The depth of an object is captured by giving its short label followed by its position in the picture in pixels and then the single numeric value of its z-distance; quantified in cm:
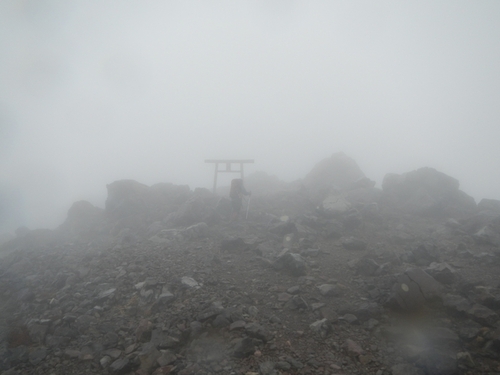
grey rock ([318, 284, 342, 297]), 603
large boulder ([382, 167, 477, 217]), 1338
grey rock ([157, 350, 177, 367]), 421
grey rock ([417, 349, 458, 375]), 377
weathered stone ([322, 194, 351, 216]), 1234
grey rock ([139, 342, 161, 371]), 421
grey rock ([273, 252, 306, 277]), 713
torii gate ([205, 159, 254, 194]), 1934
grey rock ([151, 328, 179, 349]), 458
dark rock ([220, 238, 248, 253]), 927
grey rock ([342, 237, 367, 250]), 895
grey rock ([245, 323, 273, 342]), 462
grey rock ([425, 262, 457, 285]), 614
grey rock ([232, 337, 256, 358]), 430
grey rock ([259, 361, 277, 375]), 391
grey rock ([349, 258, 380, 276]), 698
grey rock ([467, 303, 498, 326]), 470
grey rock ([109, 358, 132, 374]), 417
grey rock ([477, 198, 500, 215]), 1319
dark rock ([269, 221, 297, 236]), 1070
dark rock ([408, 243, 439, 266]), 750
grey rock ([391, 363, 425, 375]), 387
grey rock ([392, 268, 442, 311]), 526
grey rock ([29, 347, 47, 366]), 462
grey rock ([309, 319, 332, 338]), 476
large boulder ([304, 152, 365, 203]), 2050
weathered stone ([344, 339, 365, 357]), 428
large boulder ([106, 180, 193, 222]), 1491
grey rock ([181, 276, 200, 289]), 635
